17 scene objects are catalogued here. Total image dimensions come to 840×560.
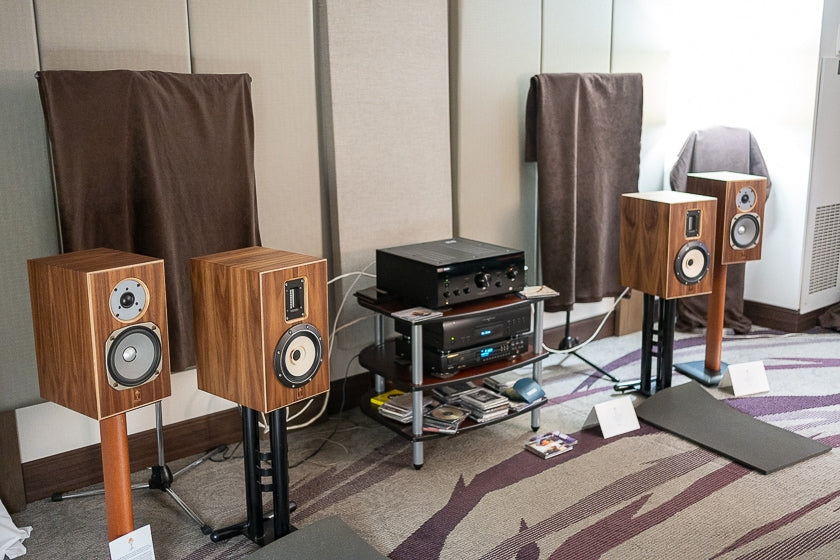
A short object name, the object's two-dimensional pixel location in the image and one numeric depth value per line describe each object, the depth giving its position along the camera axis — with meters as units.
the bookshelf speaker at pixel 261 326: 2.11
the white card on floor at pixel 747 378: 3.42
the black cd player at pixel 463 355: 2.80
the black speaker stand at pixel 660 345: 3.31
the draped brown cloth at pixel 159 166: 2.41
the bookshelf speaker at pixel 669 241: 3.16
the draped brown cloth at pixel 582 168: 3.57
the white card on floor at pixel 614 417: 3.05
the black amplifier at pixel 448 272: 2.76
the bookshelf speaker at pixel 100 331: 1.97
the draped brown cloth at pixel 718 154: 4.06
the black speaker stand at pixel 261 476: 2.29
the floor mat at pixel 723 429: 2.85
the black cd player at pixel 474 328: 2.78
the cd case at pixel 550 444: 2.92
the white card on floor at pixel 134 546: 2.14
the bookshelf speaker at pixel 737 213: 3.41
